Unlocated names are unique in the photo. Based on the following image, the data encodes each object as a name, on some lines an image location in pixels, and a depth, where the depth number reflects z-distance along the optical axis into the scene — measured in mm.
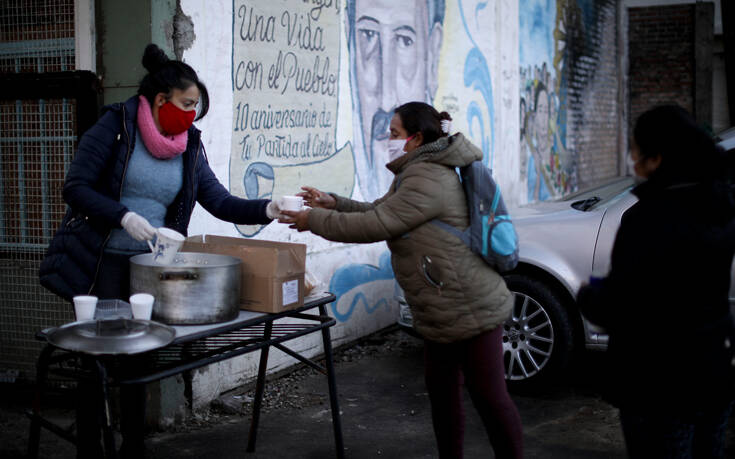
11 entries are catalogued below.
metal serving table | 2702
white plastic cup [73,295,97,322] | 2861
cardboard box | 3256
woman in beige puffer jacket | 3217
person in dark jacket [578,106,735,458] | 2340
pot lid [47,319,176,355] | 2625
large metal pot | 2982
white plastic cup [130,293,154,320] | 2863
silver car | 5230
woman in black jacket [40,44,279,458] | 3215
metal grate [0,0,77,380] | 4711
